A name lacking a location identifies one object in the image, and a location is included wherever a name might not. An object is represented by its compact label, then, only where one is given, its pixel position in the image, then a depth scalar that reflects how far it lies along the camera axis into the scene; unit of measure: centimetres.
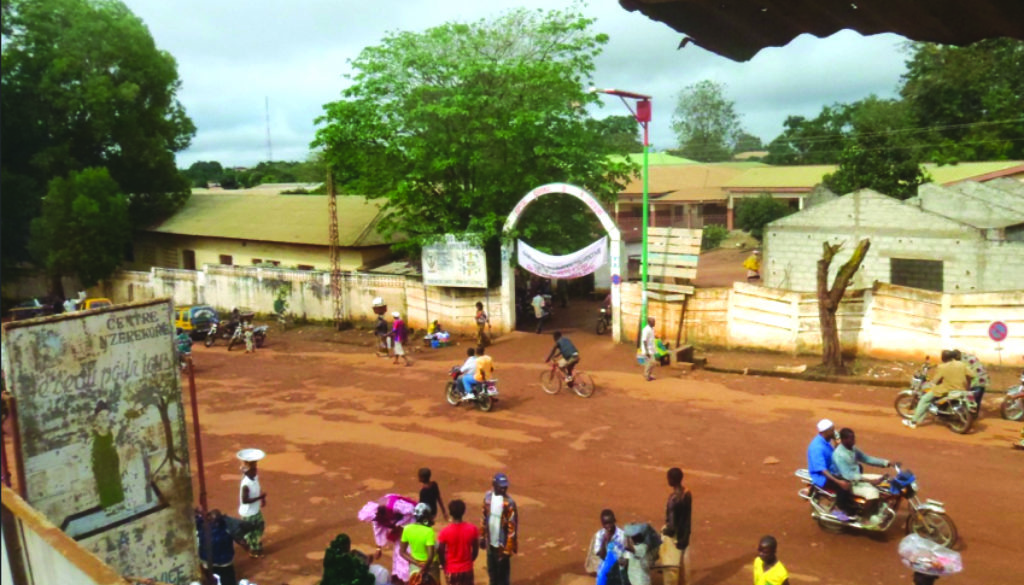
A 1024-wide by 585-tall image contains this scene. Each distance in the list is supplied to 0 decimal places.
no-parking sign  1633
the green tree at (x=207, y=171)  9136
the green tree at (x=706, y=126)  7769
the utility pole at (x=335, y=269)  2751
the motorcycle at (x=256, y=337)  2544
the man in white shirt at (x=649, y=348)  1850
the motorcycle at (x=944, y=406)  1344
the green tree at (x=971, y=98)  4169
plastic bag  644
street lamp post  1903
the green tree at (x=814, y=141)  6831
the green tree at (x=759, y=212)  4200
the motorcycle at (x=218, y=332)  2622
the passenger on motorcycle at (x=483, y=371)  1633
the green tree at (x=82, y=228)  3244
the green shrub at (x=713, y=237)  4419
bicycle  1738
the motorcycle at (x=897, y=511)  920
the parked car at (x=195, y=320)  2688
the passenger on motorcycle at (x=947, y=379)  1348
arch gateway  2156
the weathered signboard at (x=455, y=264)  2409
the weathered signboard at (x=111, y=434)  741
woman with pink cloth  891
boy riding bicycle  1691
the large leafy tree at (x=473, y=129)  2436
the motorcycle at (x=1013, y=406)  1407
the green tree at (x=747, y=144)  8338
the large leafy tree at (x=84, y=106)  3328
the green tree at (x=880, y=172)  3275
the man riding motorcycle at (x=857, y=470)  942
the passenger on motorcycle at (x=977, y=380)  1355
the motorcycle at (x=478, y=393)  1639
